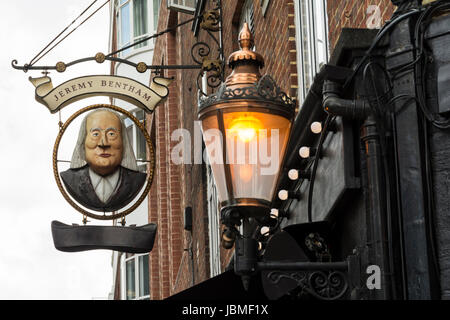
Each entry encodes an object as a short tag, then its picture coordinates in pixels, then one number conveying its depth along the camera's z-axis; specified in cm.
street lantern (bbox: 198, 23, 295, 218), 578
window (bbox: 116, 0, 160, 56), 2811
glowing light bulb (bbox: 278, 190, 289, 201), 823
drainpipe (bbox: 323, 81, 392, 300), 574
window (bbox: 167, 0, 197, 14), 1762
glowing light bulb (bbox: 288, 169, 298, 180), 774
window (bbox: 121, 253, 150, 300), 2762
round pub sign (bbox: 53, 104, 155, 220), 1055
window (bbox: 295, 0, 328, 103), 852
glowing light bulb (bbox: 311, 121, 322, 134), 717
